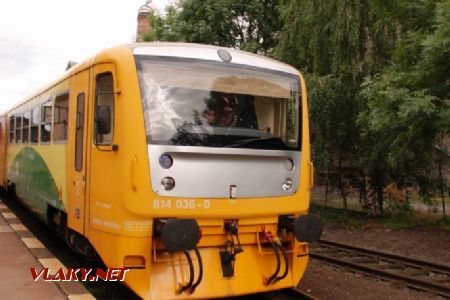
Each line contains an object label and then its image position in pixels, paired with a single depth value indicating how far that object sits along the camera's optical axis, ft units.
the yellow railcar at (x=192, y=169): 17.56
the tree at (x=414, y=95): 31.86
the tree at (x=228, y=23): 66.23
